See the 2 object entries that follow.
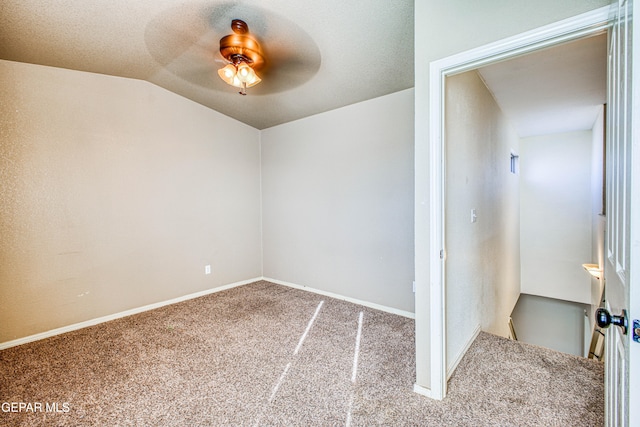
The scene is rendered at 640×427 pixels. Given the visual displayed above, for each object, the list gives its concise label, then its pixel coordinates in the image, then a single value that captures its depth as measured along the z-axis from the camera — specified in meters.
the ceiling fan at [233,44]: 2.03
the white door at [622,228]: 0.66
